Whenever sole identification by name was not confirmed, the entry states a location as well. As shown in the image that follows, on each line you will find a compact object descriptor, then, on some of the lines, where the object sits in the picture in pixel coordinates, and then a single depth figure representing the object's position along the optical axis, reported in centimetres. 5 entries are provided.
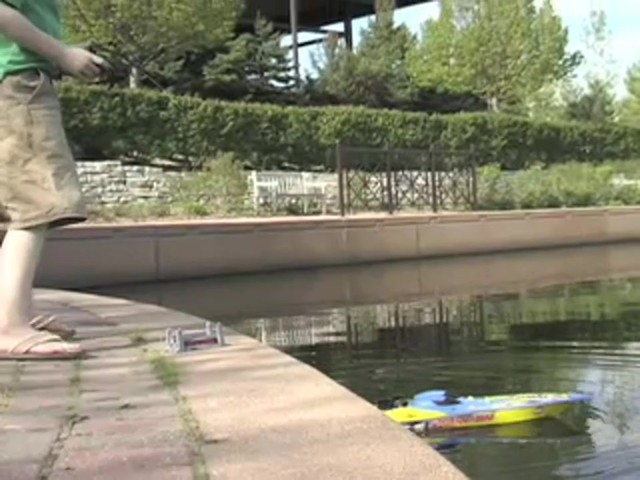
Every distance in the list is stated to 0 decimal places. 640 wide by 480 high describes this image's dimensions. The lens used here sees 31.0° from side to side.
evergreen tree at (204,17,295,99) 2833
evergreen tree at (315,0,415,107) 3145
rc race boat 498
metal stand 448
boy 391
